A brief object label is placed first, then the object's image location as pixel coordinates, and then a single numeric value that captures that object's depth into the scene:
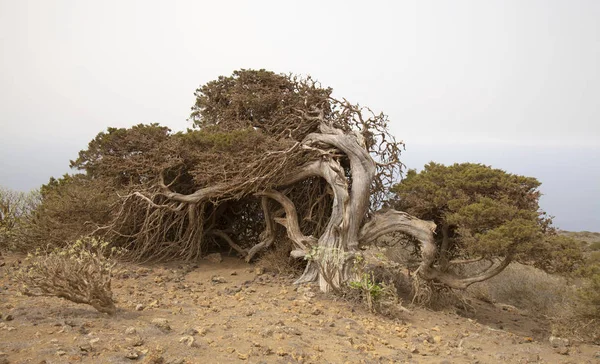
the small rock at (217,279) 9.11
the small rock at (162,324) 5.44
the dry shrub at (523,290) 11.75
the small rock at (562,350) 6.39
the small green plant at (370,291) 7.43
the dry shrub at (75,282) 5.62
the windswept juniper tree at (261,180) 8.91
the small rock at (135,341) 4.77
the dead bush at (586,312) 6.77
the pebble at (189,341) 4.91
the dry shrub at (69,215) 9.65
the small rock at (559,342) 6.83
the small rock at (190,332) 5.35
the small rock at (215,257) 10.61
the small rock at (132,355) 4.43
